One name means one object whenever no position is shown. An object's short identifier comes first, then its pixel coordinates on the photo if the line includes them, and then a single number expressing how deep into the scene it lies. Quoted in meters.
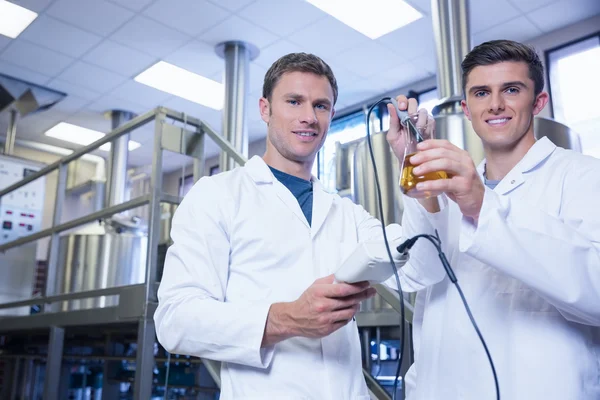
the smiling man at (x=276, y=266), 0.92
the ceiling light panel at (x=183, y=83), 4.63
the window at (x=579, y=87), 3.72
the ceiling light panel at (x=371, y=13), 3.67
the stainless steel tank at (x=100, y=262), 3.40
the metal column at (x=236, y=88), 3.89
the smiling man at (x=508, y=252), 0.73
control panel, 4.38
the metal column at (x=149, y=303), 1.74
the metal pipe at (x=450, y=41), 2.49
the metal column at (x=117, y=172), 4.96
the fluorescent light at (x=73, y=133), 5.84
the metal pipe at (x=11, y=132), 5.10
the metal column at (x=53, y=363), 2.30
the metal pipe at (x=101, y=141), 2.00
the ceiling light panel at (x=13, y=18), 3.74
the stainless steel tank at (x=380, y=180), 2.38
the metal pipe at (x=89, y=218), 1.92
